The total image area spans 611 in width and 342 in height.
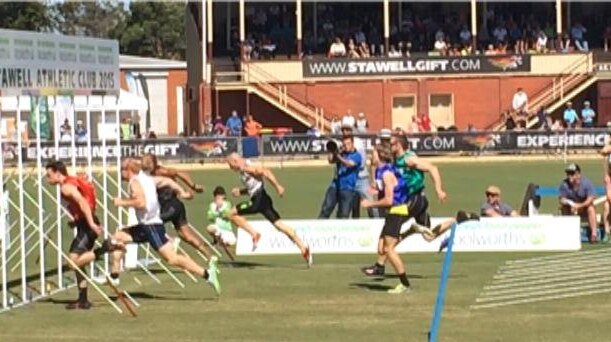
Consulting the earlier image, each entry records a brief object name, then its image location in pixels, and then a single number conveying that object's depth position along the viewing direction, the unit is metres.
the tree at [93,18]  109.62
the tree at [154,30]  111.81
